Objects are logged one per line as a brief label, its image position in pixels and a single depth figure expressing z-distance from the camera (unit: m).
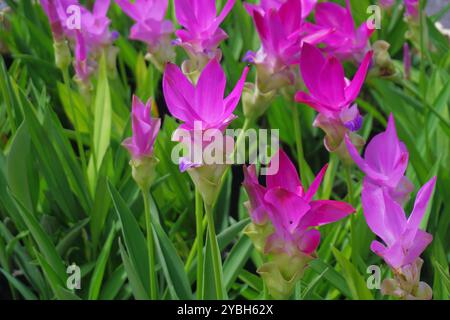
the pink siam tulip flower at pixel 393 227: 1.07
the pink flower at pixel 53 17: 1.51
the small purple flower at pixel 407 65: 1.90
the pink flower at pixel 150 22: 1.58
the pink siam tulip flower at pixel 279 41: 1.21
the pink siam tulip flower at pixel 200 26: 1.22
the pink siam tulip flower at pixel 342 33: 1.34
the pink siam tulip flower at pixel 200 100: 1.07
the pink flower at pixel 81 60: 1.60
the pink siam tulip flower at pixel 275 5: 1.27
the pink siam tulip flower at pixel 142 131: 1.16
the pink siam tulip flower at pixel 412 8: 1.66
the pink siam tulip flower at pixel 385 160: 1.13
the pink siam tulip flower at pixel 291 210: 1.04
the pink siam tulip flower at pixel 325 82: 1.11
